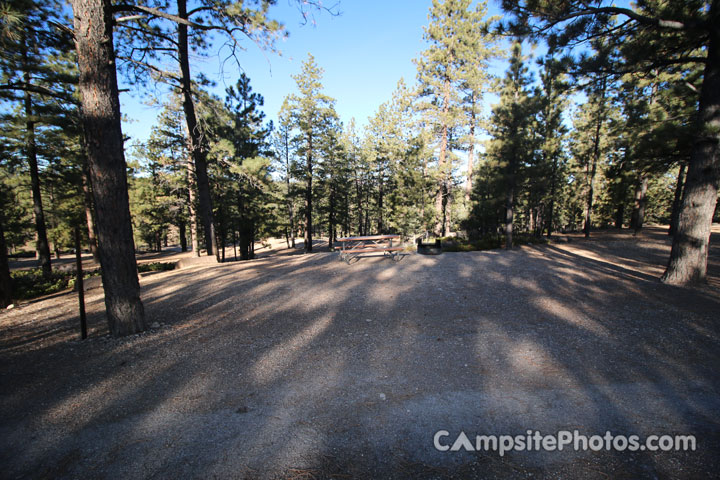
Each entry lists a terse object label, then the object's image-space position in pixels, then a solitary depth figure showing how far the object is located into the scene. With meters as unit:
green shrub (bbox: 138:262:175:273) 11.44
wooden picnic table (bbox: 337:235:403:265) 10.58
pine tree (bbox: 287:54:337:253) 21.06
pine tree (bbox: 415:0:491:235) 17.67
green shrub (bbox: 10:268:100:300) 8.59
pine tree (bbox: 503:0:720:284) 6.11
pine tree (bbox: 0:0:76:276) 5.01
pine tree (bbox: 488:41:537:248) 15.55
